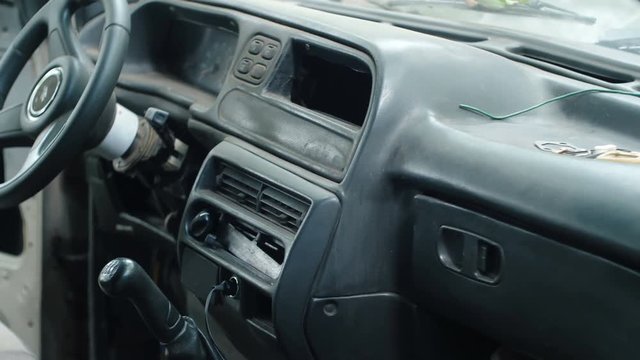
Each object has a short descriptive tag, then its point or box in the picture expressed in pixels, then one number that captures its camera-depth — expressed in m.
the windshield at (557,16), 1.81
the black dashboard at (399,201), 1.15
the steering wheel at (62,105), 1.41
